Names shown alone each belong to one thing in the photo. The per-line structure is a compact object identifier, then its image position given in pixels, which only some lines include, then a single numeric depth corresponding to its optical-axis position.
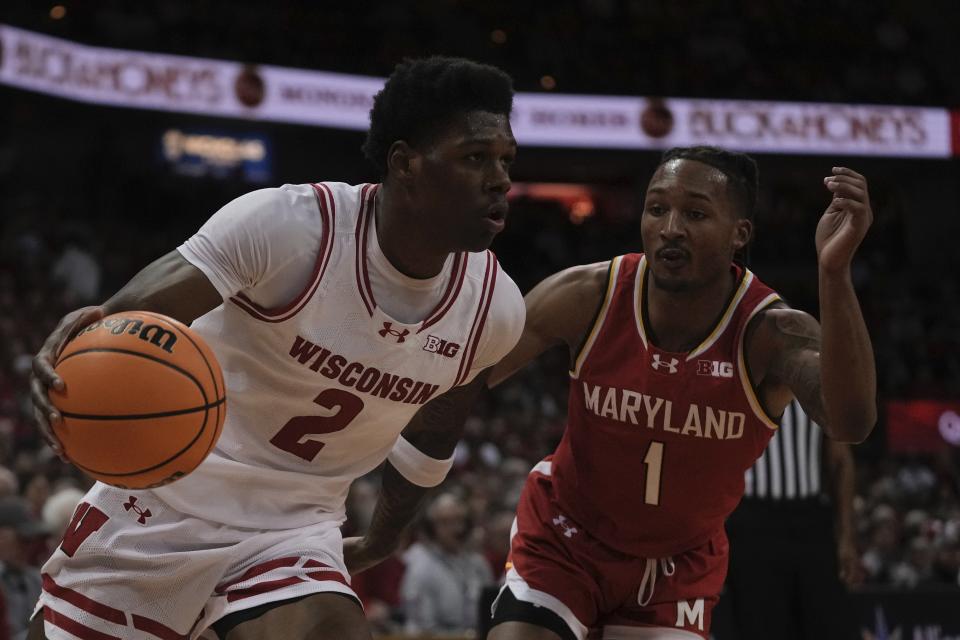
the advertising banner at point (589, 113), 18.69
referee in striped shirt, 6.37
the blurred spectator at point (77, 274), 14.99
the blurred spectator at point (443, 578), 8.69
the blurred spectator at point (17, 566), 6.68
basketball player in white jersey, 3.31
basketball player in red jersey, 3.91
